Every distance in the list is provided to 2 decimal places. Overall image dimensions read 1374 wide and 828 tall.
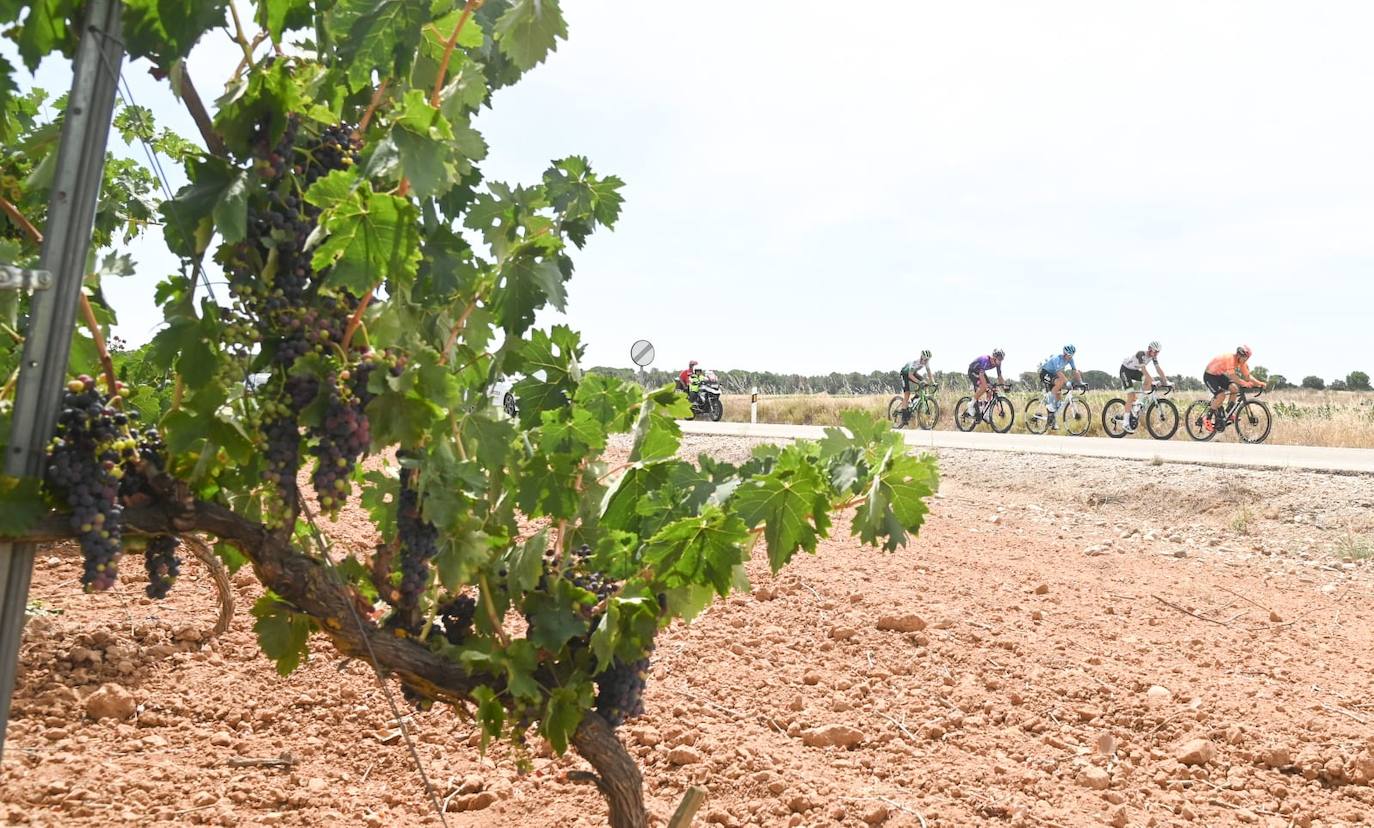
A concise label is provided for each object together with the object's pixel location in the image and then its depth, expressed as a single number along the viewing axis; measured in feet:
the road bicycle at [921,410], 64.64
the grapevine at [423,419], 5.19
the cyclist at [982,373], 60.59
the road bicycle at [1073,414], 56.59
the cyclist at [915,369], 63.67
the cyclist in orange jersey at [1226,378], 47.96
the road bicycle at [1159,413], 51.78
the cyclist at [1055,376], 56.13
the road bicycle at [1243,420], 48.80
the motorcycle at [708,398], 65.62
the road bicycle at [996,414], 61.26
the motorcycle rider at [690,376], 60.95
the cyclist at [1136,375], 50.65
